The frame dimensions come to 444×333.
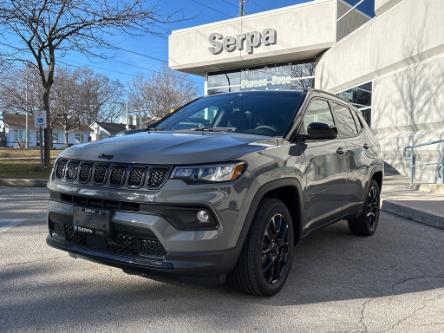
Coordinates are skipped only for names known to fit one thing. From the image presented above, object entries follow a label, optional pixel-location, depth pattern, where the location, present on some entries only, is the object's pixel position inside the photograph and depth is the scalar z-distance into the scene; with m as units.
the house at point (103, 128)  68.71
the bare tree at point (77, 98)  48.03
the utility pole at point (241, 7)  34.25
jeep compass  3.05
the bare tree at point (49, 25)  12.91
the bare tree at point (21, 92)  42.79
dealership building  11.62
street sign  13.33
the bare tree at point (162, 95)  48.25
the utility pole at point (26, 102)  45.04
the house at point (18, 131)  67.78
